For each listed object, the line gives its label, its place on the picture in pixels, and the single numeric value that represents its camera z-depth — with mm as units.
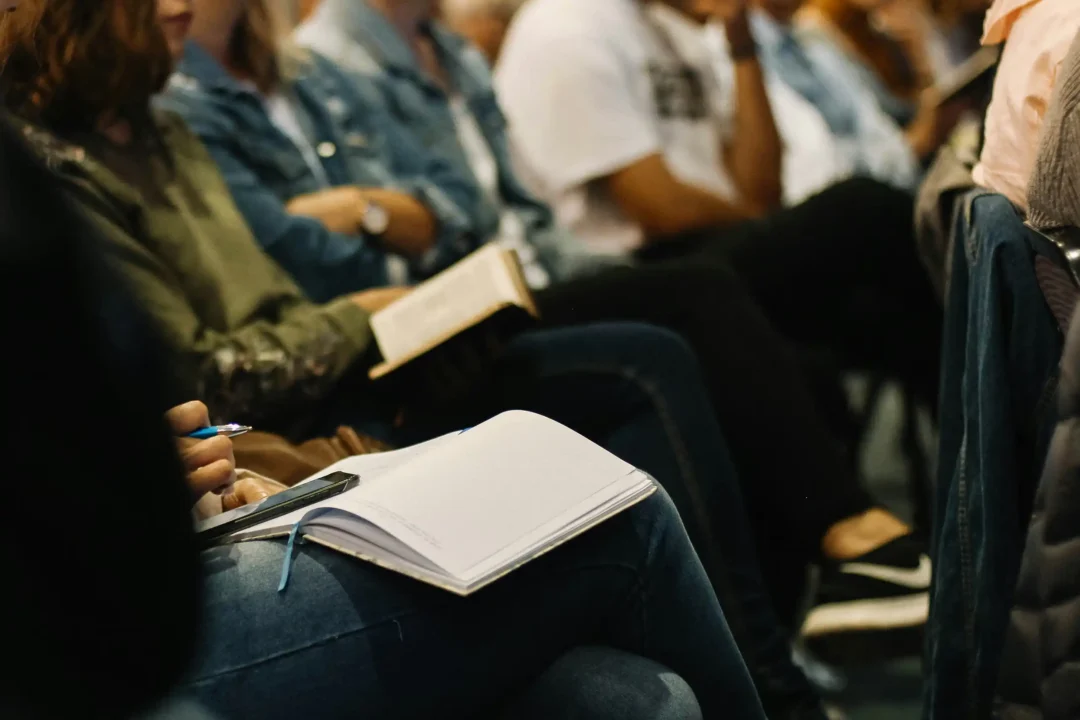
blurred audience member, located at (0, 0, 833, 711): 4354
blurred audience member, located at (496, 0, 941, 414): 5237
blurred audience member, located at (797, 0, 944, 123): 7791
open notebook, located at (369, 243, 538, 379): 4464
